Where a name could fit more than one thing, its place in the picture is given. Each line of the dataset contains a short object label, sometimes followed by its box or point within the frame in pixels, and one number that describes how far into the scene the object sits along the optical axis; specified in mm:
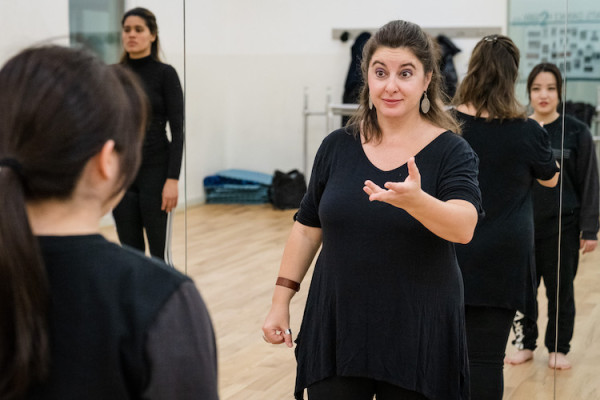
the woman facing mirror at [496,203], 2648
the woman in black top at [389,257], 1916
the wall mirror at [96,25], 3137
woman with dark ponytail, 990
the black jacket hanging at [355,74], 2865
